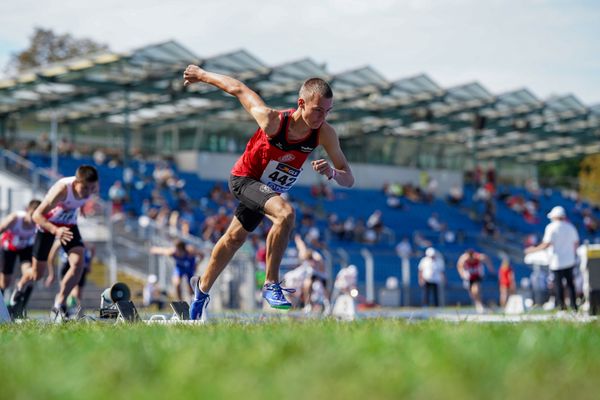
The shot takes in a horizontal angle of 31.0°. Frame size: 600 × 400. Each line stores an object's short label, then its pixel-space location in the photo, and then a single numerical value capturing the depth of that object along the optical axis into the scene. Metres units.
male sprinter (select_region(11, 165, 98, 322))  12.68
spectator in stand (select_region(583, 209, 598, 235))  55.72
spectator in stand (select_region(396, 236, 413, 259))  38.41
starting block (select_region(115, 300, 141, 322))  9.80
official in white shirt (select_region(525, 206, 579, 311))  19.06
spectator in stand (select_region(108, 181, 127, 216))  34.34
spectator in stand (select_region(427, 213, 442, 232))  47.56
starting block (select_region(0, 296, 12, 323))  10.49
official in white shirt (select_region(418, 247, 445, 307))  31.56
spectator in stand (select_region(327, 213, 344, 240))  41.28
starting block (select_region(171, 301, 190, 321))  10.53
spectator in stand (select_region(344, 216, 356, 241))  41.50
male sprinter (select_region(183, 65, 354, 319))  9.45
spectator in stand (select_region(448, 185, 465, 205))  55.72
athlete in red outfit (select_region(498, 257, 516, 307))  32.97
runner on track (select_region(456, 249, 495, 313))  29.80
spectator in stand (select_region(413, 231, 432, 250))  41.59
